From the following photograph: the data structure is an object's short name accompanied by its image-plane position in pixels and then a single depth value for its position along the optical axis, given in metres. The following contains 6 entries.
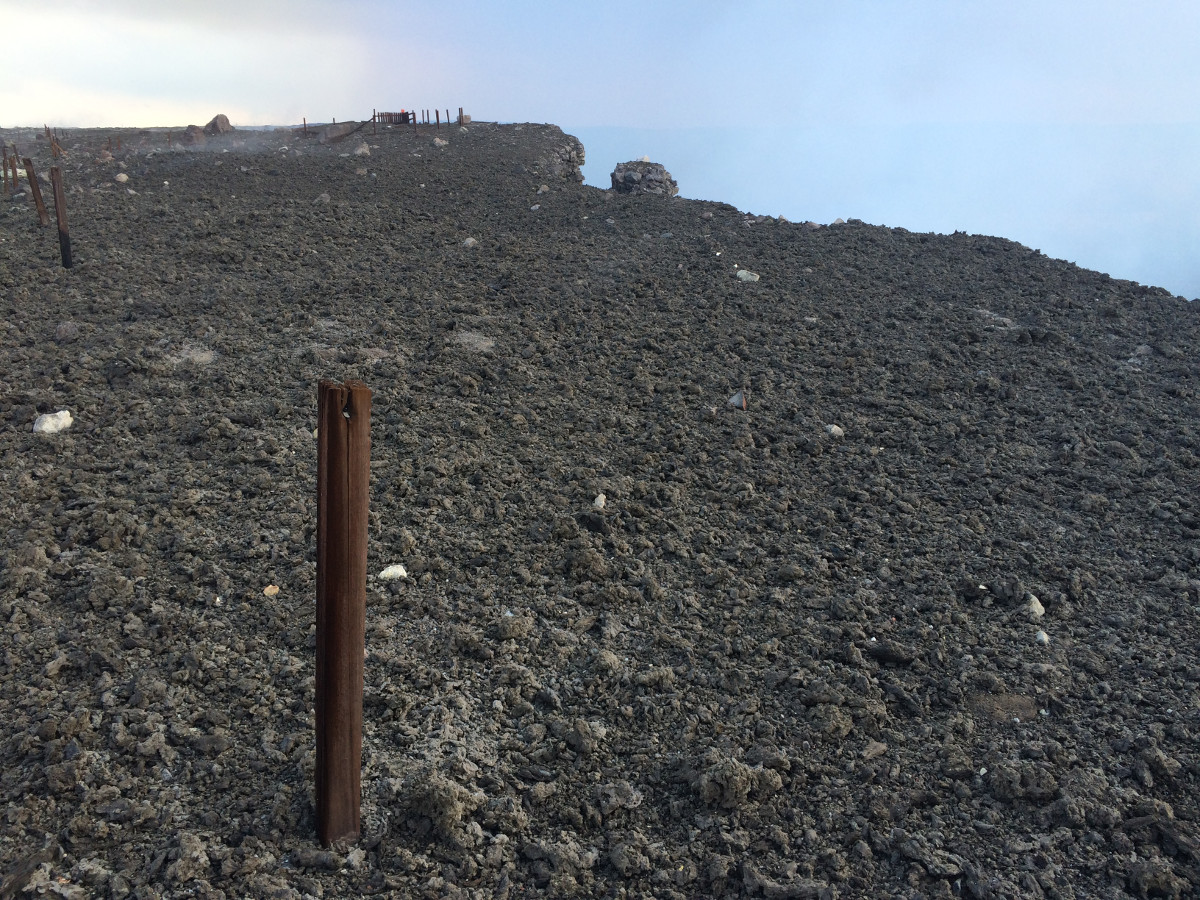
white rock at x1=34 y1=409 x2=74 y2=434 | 5.96
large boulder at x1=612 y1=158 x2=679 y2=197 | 17.66
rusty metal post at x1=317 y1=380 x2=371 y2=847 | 2.57
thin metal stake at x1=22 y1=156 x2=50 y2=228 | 11.01
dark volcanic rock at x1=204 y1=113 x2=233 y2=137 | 28.36
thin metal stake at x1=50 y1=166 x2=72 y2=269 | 9.81
